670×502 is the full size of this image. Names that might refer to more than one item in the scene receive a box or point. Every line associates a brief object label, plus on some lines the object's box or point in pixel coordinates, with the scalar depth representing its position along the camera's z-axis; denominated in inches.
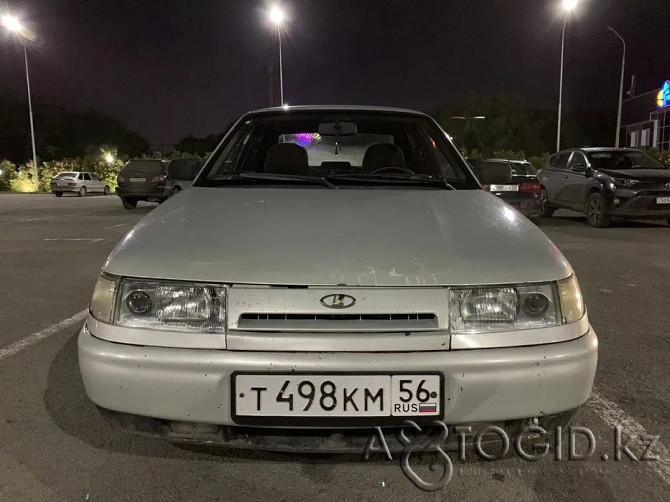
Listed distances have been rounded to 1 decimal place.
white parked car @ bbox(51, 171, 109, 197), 1115.3
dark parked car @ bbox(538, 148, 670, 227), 401.1
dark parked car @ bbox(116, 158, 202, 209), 661.3
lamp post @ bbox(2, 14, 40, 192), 1317.7
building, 1359.5
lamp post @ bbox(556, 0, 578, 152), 923.4
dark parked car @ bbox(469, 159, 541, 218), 435.8
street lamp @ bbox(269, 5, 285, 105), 1014.4
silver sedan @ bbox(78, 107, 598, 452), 70.2
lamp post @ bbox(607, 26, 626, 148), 941.8
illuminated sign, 1286.9
